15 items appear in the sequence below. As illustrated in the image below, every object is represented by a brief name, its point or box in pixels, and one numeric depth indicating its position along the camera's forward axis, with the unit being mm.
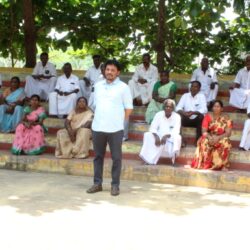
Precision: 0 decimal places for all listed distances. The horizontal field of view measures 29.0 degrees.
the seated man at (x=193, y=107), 8031
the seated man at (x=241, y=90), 8931
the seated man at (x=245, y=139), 7398
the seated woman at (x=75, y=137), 7789
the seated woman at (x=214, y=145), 7012
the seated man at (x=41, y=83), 10320
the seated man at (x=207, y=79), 9406
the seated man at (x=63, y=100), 9266
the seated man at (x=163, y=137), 7248
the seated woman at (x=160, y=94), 8469
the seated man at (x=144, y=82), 9461
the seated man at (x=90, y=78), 10000
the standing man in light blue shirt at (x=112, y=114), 5957
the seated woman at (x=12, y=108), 8858
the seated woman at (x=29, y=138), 8039
